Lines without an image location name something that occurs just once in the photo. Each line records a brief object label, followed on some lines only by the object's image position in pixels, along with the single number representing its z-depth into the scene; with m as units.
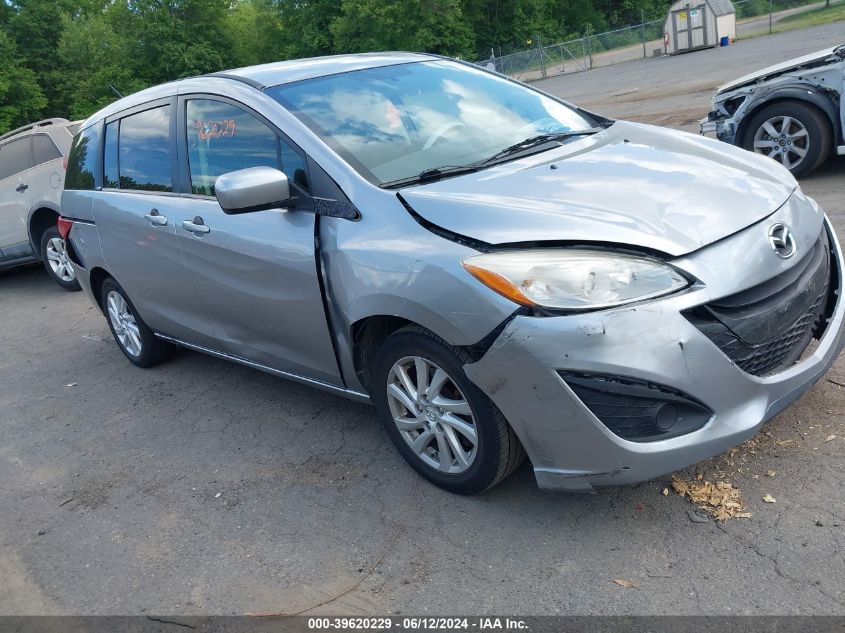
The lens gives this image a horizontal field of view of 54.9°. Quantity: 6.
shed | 31.38
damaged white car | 6.94
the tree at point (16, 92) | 40.84
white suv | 9.30
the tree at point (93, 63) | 45.75
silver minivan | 2.82
